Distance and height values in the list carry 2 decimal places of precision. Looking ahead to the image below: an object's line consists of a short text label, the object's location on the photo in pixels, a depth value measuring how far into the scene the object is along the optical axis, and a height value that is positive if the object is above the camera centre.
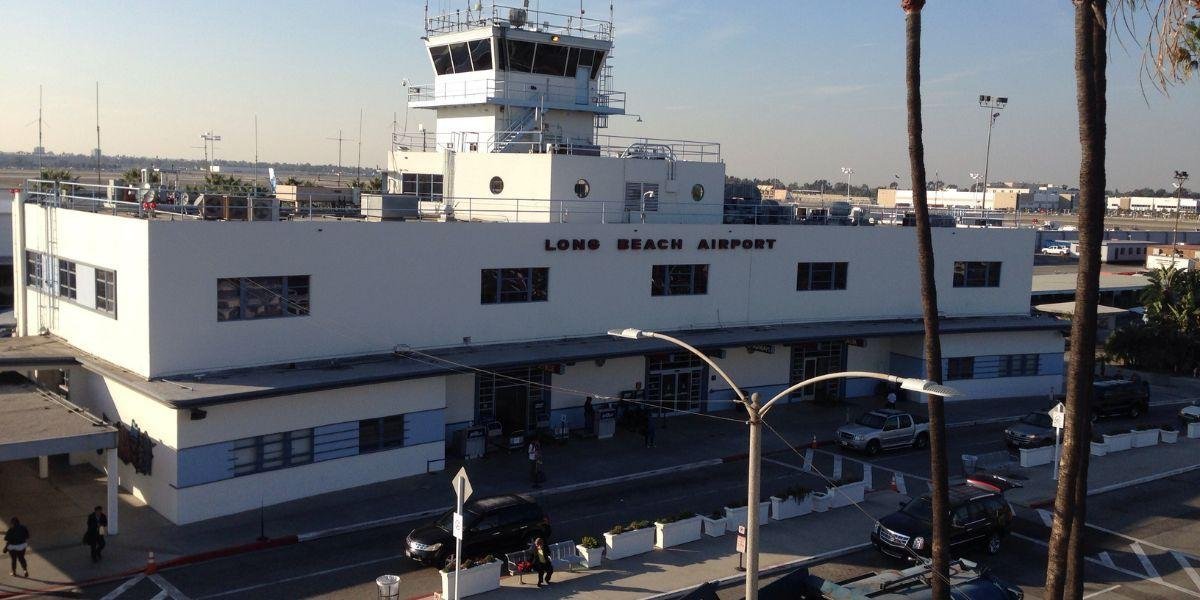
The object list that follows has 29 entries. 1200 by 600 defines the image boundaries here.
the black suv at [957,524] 22.27 -6.91
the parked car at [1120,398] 39.31 -6.70
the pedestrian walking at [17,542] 19.91 -6.87
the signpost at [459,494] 18.20 -5.21
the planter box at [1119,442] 34.38 -7.40
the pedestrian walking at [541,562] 20.27 -7.12
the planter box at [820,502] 26.02 -7.35
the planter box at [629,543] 22.04 -7.37
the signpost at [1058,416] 27.30 -5.24
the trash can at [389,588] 18.61 -7.09
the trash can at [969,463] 30.69 -7.37
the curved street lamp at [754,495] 14.97 -4.24
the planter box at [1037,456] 31.94 -7.42
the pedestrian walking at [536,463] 27.30 -6.85
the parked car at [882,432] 32.22 -6.83
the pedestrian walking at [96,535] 20.77 -6.99
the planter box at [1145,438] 35.31 -7.42
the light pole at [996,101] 65.62 +8.67
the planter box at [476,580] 19.45 -7.33
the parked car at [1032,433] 33.62 -6.99
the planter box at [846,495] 26.47 -7.33
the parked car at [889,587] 19.02 -7.11
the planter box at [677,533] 22.97 -7.37
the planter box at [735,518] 24.14 -7.28
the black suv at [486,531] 21.25 -6.98
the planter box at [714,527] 23.86 -7.43
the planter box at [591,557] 21.52 -7.42
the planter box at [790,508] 25.20 -7.37
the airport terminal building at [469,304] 25.17 -2.80
